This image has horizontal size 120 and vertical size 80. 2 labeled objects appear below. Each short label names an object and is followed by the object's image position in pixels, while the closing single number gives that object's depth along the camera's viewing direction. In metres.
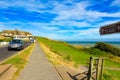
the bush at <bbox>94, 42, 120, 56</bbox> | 18.81
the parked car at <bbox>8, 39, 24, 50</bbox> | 11.74
